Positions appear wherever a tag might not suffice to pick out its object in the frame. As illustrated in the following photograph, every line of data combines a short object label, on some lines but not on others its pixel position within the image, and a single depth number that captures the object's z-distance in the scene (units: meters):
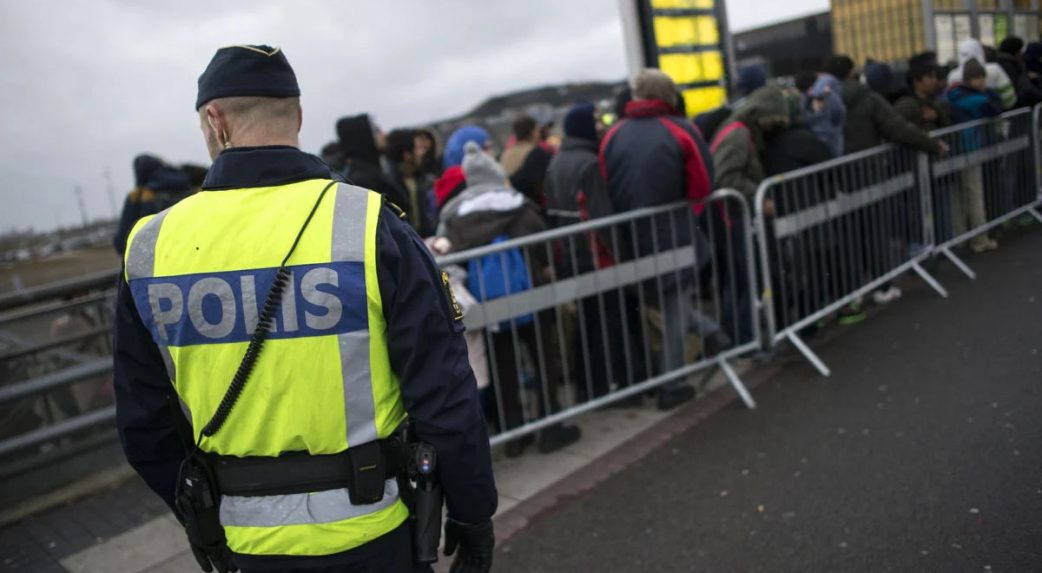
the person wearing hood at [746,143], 5.93
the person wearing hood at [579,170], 5.25
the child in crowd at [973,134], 8.00
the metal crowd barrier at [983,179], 7.64
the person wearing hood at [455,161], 5.15
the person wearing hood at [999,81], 8.98
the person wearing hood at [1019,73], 9.74
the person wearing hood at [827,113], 6.54
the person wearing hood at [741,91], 6.38
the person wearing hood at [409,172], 6.43
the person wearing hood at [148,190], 5.50
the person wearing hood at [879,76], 7.37
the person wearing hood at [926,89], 7.94
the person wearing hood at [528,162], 6.29
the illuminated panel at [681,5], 7.62
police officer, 1.81
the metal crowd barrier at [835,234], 5.67
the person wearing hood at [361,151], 5.27
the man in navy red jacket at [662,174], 5.07
